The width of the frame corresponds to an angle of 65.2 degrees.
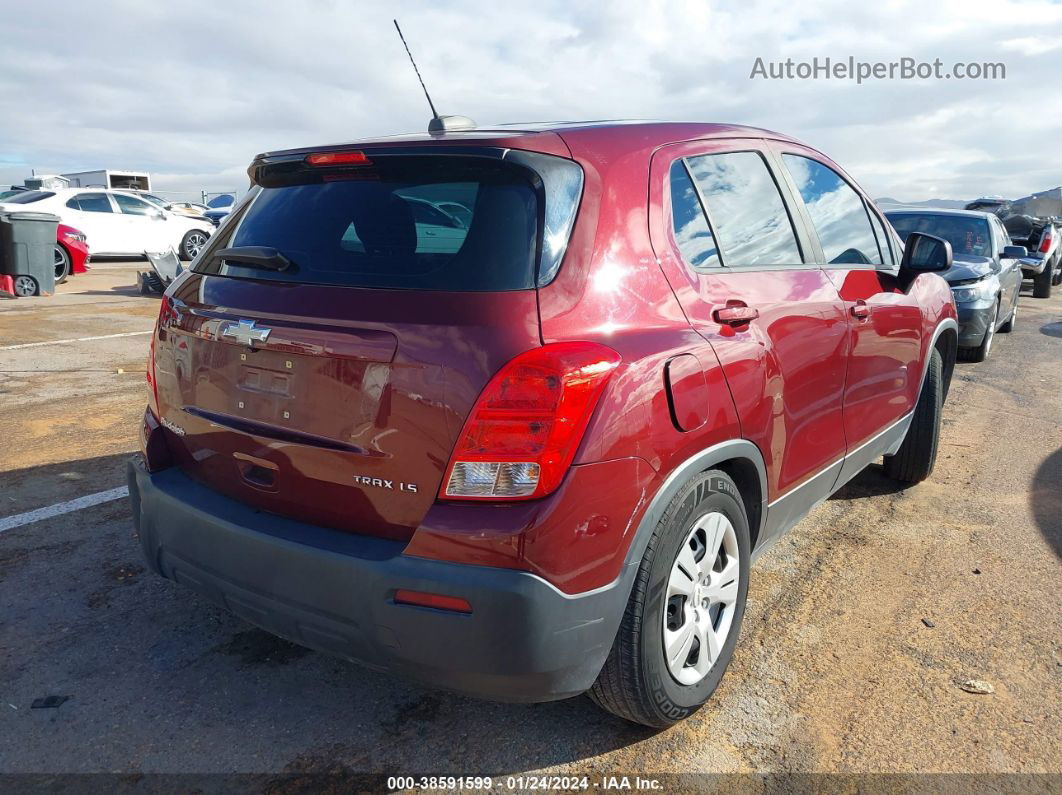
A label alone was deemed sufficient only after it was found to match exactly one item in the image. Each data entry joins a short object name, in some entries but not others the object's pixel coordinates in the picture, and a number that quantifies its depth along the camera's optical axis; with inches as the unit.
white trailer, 1305.4
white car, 650.2
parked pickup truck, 617.3
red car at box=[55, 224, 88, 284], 543.8
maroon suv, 78.7
